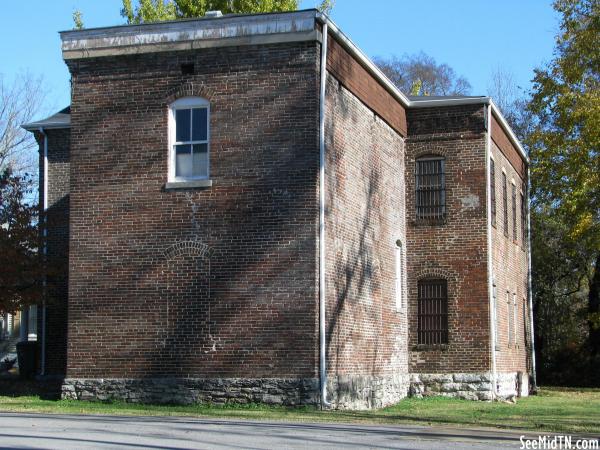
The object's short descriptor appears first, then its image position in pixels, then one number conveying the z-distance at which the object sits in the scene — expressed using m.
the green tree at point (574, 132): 30.27
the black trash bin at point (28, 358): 29.64
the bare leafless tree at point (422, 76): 61.25
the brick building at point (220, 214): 21.08
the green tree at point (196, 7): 41.03
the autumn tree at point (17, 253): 25.52
